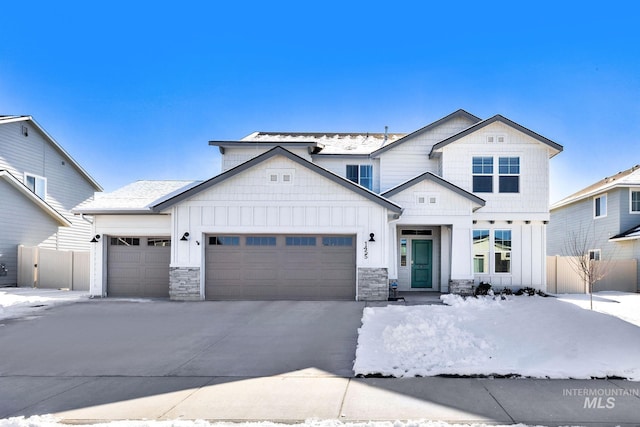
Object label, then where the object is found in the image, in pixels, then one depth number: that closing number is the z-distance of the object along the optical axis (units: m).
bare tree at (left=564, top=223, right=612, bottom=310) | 17.20
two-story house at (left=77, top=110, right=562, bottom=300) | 13.88
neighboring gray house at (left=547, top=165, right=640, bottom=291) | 19.09
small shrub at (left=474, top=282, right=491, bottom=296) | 14.82
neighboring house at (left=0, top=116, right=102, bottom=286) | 19.36
